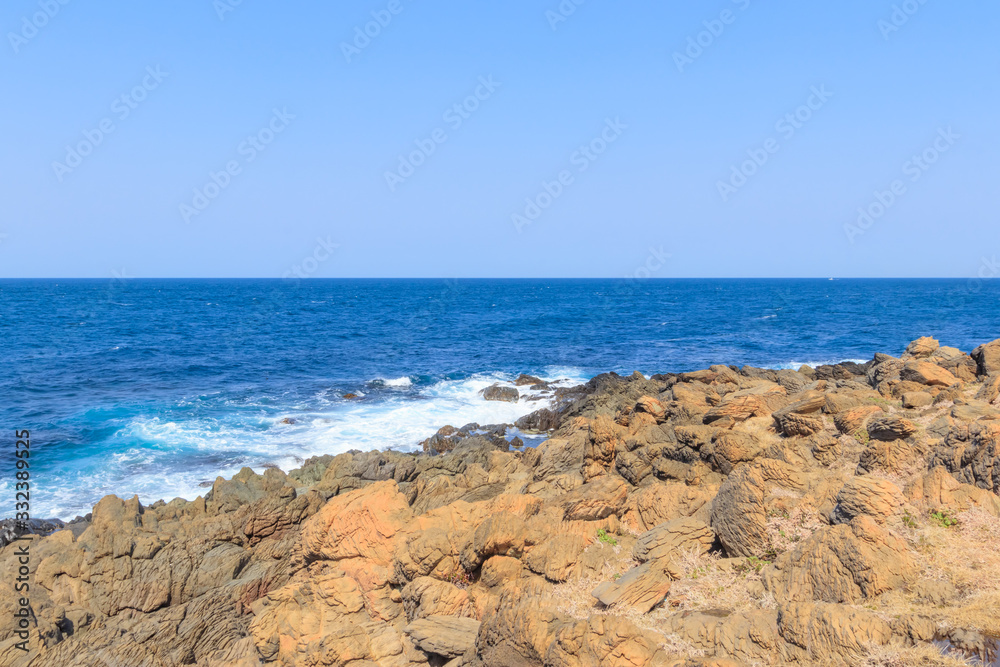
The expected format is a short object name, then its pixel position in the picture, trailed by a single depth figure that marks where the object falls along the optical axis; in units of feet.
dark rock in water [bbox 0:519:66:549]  52.70
